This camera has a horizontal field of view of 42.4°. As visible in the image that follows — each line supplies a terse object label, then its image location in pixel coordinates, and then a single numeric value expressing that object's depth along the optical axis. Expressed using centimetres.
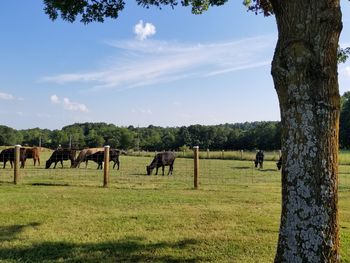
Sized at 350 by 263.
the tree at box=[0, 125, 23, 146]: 11800
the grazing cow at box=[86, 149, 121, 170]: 2918
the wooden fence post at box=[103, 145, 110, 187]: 1535
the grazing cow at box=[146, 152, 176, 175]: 2645
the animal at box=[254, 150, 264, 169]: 3392
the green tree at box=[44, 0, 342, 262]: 466
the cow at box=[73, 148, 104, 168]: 2975
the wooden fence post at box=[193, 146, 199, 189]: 1544
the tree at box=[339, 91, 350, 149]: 9848
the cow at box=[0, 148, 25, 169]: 2778
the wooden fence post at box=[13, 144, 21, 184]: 1555
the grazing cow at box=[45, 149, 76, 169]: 2922
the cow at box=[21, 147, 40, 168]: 3212
